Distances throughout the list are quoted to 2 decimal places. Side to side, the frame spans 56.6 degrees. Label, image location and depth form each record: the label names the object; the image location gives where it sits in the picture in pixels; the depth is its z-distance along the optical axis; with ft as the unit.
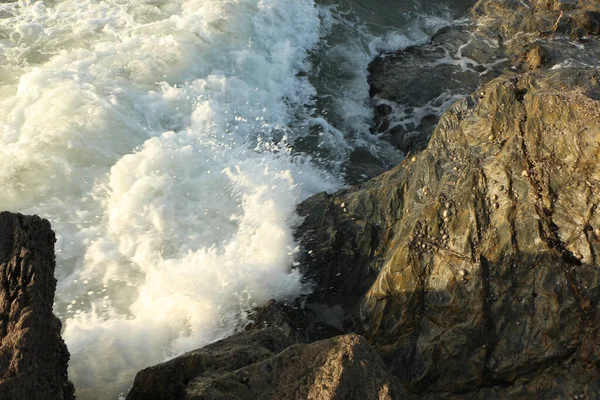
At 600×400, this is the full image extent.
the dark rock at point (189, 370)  15.39
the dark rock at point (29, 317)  12.94
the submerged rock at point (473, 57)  36.01
